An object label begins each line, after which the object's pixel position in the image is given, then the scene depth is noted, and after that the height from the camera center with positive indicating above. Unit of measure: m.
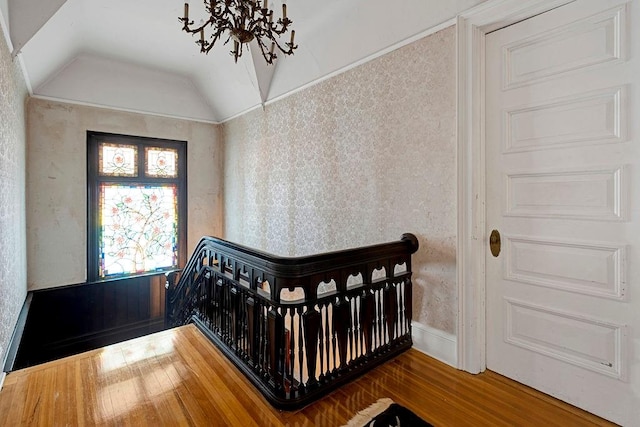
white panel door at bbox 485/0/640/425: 1.50 +0.04
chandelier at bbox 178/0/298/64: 1.73 +1.10
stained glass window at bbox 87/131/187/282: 4.21 +0.10
